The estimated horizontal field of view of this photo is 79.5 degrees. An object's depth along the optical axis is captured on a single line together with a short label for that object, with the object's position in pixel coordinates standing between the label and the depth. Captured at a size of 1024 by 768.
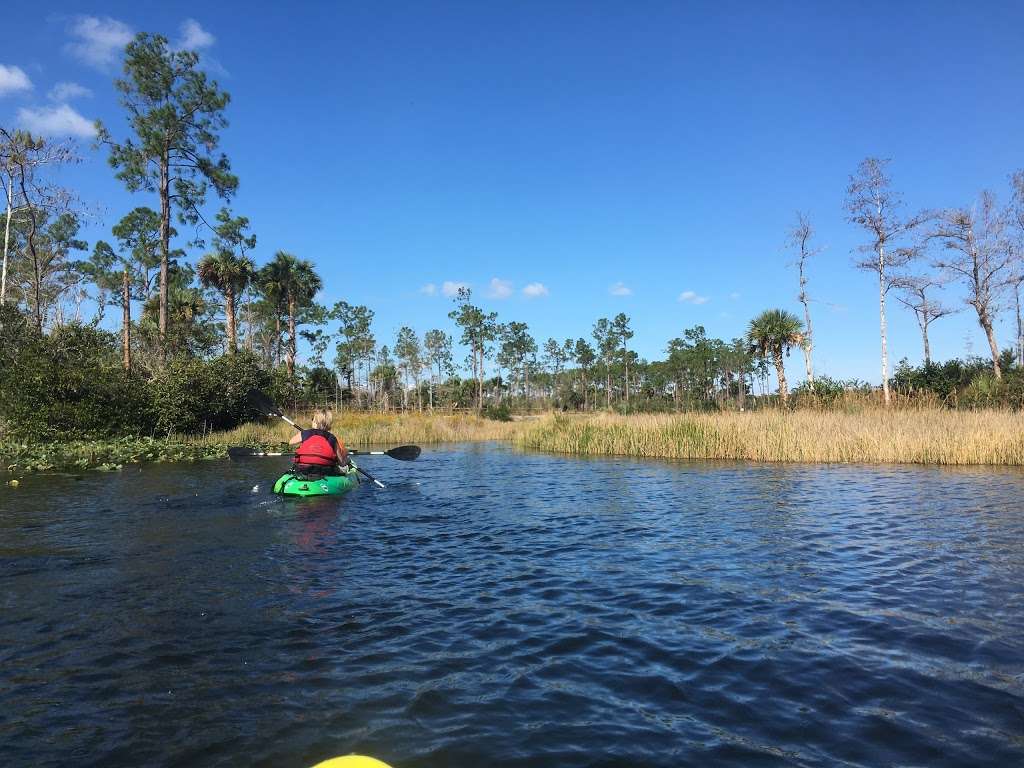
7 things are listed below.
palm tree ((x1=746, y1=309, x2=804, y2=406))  34.28
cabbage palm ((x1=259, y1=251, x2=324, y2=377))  41.79
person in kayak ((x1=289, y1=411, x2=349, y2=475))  11.31
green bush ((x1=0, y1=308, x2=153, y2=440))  20.25
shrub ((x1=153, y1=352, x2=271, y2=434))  25.14
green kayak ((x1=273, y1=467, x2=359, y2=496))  11.02
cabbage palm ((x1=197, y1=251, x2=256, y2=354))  36.59
